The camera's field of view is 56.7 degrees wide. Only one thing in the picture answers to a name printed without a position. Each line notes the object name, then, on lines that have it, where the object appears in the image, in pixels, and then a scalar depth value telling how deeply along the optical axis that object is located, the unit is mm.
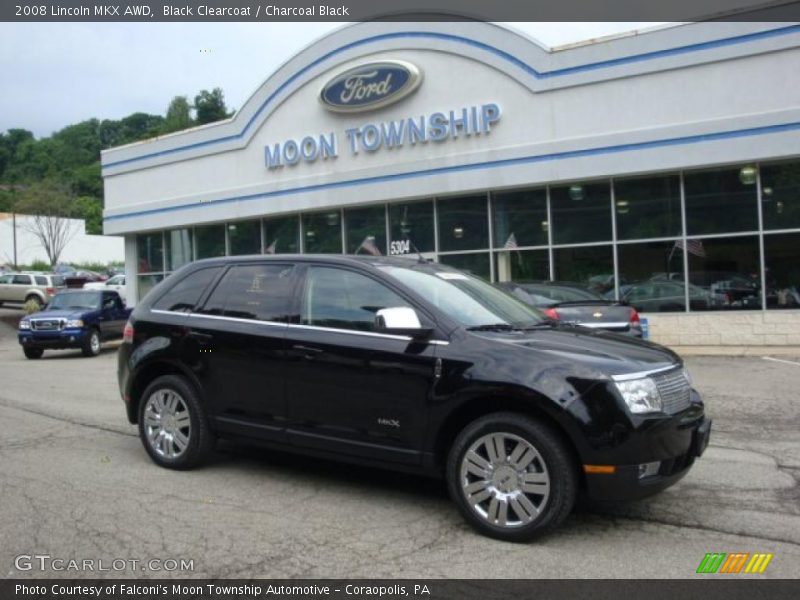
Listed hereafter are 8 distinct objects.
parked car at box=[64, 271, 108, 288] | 39478
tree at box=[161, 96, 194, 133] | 81612
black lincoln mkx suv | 4398
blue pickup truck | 17594
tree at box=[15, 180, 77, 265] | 59188
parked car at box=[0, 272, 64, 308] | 31109
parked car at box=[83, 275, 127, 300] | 34453
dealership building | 14695
